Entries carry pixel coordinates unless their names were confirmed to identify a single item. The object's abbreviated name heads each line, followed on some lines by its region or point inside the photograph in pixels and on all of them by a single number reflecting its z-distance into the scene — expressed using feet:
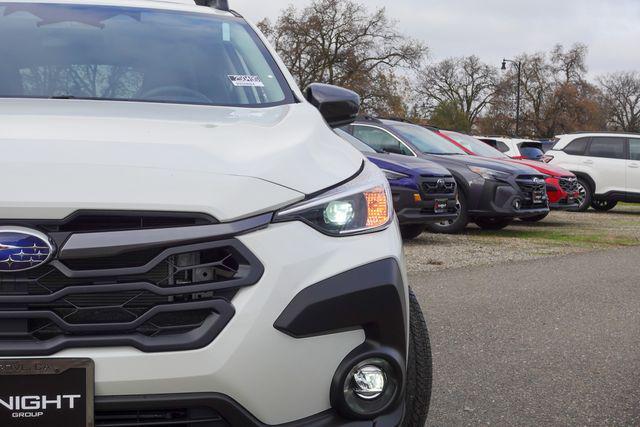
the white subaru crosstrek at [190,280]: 5.92
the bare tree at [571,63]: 218.18
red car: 40.16
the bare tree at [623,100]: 247.29
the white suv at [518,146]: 67.05
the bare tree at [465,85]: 221.05
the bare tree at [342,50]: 133.69
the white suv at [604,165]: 53.31
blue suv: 29.43
